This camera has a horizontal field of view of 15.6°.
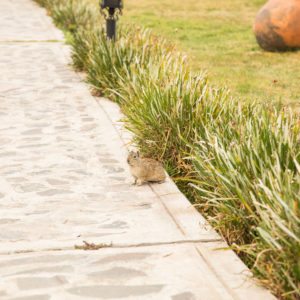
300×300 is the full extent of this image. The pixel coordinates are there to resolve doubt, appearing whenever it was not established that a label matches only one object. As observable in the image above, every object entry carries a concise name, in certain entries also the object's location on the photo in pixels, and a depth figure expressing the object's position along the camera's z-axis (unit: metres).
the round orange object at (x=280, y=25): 22.12
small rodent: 9.91
